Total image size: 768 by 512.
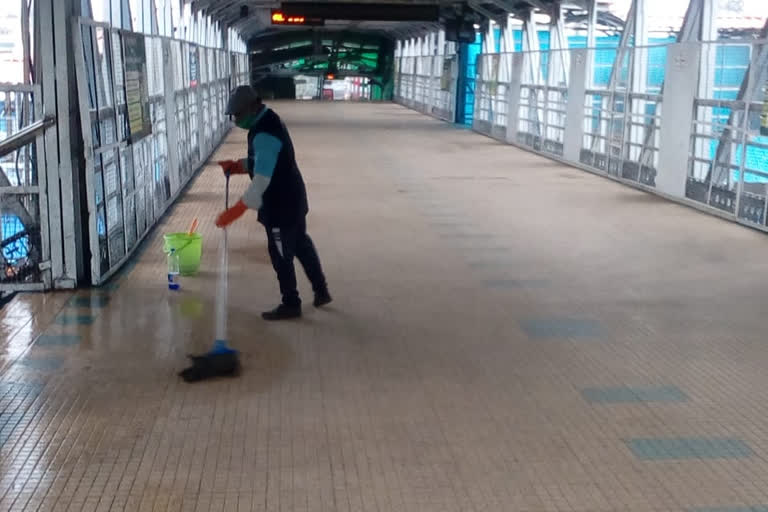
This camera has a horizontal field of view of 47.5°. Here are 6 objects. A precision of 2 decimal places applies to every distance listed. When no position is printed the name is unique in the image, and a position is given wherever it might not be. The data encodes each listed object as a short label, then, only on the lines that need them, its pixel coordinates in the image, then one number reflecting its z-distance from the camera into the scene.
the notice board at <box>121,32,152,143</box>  6.84
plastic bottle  6.00
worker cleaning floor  4.46
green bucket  6.21
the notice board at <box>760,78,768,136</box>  8.54
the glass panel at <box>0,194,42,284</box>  5.70
